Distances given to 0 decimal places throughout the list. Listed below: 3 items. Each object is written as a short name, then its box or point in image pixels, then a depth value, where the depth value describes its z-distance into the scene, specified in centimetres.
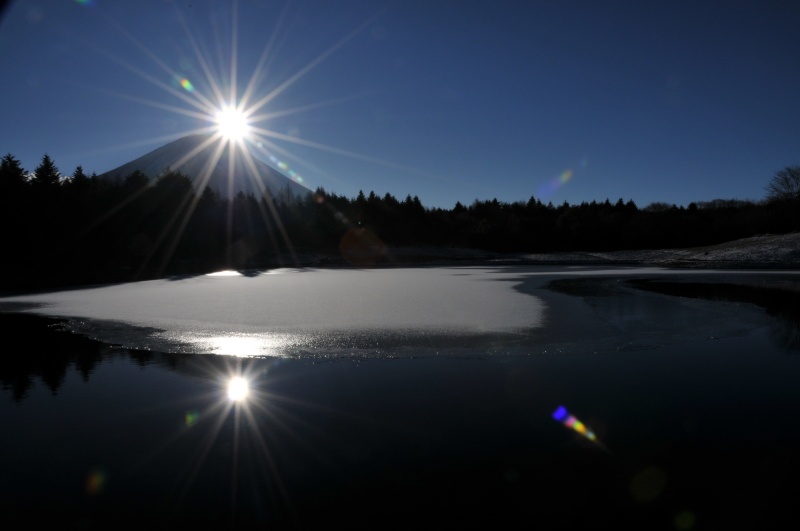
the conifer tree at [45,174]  4333
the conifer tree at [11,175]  3919
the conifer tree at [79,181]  4712
